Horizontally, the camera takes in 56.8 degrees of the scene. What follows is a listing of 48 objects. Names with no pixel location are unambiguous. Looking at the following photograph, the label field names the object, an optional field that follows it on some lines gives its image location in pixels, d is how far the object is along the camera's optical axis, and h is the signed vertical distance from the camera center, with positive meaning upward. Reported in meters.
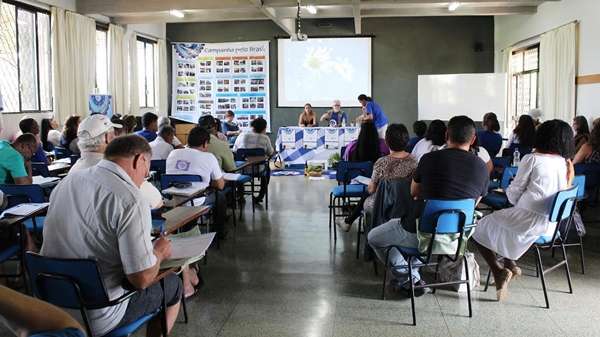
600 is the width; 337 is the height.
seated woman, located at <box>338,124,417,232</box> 4.04 -0.30
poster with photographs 13.35 +0.98
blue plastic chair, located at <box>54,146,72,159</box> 6.85 -0.38
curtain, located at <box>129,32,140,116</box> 11.48 +0.88
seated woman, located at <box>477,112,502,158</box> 6.85 -0.22
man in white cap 3.21 -0.11
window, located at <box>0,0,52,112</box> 8.04 +0.98
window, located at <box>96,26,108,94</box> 10.50 +1.19
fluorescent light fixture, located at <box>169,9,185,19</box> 10.38 +2.06
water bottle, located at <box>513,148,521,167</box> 6.03 -0.42
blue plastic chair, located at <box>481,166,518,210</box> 4.73 -0.65
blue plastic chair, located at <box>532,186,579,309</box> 3.40 -0.60
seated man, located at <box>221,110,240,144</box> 11.16 -0.15
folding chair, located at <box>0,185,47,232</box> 3.78 -0.50
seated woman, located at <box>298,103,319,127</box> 11.95 +0.05
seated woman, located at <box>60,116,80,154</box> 6.95 -0.14
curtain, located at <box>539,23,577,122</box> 8.66 +0.78
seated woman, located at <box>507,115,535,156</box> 6.39 -0.16
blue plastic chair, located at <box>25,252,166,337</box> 2.00 -0.60
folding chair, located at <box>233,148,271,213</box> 7.09 -0.54
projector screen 12.95 +1.29
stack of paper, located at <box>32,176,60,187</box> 4.53 -0.49
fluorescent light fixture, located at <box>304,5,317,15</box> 10.10 +2.09
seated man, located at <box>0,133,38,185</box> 4.20 -0.34
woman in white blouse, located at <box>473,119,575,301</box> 3.50 -0.51
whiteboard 11.86 +0.53
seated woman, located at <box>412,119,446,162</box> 5.14 -0.14
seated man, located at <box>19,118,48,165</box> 6.34 -0.05
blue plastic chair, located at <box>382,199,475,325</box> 3.17 -0.60
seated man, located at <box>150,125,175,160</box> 6.07 -0.25
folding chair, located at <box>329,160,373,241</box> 5.20 -0.51
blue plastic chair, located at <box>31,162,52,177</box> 5.35 -0.45
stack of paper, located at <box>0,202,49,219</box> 3.26 -0.52
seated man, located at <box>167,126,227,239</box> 4.71 -0.36
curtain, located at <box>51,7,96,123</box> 9.03 +1.03
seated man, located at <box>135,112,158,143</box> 7.24 -0.06
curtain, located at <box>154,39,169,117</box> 12.90 +0.96
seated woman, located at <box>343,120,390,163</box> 5.59 -0.24
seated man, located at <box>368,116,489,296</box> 3.24 -0.33
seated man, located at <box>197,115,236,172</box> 5.83 -0.34
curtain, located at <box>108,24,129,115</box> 10.66 +1.03
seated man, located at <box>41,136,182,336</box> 2.02 -0.38
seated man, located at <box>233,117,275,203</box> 7.46 -0.23
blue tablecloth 10.98 -0.49
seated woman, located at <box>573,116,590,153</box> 5.99 -0.14
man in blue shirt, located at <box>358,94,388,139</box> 10.32 +0.17
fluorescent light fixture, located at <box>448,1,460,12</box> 9.93 +2.08
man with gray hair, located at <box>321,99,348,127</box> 11.76 +0.09
